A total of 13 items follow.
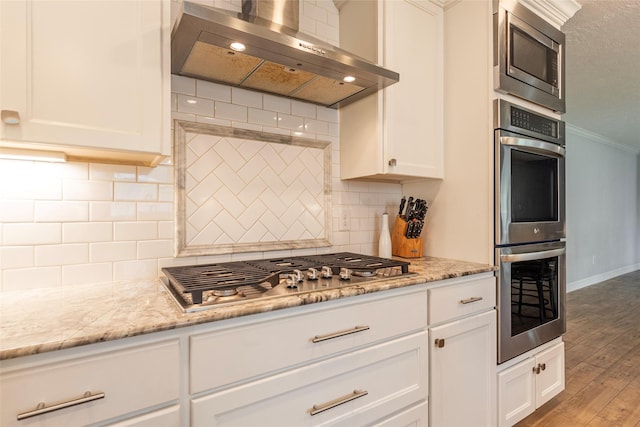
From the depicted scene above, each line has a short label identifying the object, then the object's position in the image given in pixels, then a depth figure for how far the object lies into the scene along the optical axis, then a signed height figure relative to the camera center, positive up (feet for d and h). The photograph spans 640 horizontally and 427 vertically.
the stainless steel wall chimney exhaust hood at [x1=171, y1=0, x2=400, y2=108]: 3.84 +2.08
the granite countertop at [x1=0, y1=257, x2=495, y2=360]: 2.55 -0.92
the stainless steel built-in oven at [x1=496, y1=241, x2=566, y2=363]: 5.77 -1.49
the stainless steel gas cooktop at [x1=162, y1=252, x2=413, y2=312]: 3.40 -0.76
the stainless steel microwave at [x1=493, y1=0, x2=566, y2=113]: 5.79 +2.97
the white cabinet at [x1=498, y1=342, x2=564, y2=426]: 5.85 -3.14
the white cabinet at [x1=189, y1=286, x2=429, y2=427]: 3.13 -1.63
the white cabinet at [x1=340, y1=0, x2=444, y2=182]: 5.82 +2.08
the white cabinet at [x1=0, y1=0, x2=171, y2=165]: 3.18 +1.41
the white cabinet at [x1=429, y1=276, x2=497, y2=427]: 4.89 -2.15
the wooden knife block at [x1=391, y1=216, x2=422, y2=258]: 6.60 -0.56
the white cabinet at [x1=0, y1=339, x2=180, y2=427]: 2.40 -1.33
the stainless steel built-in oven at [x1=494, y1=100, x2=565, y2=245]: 5.74 +0.75
